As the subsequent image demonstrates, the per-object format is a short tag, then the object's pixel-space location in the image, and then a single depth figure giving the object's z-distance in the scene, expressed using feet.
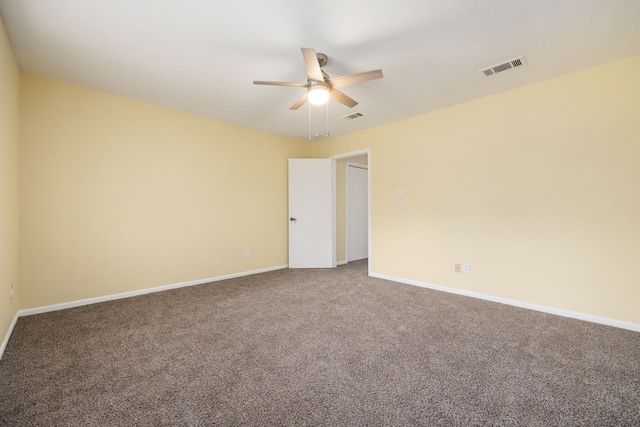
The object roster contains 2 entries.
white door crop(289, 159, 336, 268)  16.44
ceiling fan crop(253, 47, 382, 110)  6.65
